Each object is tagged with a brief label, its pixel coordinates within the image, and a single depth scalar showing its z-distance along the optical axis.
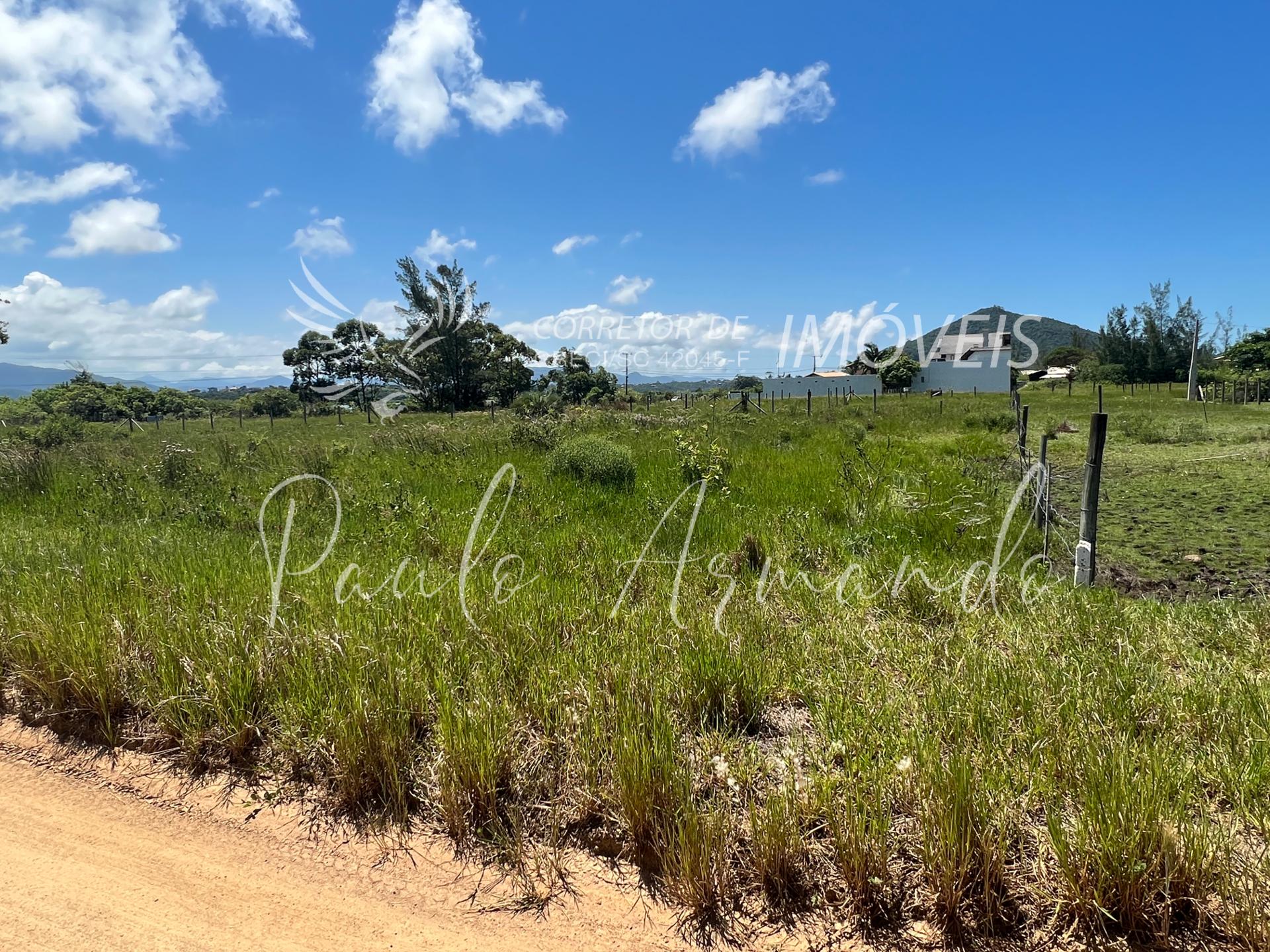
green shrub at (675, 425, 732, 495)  8.98
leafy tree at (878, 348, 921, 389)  53.19
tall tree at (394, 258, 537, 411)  38.78
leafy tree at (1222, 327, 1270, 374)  43.39
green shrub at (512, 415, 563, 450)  12.61
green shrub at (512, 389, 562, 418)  20.66
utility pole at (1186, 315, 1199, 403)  32.31
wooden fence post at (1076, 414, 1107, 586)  4.68
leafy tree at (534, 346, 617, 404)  50.69
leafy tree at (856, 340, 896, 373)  66.12
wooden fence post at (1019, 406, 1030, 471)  7.75
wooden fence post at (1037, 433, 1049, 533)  5.71
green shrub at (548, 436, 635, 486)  8.99
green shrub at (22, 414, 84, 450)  14.42
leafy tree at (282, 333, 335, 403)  51.85
